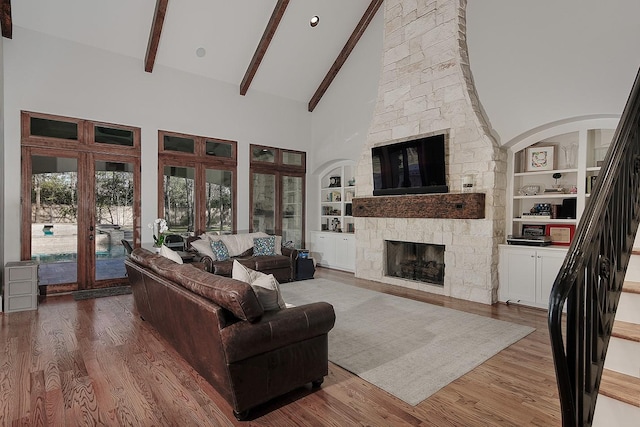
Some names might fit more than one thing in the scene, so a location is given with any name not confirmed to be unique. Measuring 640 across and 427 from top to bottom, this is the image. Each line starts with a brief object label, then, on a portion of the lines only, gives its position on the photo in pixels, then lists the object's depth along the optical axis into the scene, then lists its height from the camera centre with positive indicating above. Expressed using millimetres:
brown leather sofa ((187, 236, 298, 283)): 5762 -965
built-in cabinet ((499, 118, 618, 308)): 4672 +193
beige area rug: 2885 -1366
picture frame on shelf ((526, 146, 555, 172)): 5059 +716
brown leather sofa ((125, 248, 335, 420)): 2234 -885
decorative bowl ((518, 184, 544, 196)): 5215 +270
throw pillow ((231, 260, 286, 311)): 2547 -587
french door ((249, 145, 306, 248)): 7879 +349
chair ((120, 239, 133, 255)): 5652 -622
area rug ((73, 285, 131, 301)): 5402 -1352
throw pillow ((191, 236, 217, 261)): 6016 -685
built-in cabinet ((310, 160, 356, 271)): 7719 -326
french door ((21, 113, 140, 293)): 5383 +47
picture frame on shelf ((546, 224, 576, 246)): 4862 -343
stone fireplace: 5188 +1091
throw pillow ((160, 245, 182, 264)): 3882 -530
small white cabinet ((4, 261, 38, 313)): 4590 -1043
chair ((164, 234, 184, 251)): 6574 -653
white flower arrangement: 6202 -399
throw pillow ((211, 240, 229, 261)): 6066 -741
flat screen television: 5609 +685
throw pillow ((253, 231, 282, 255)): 6970 -689
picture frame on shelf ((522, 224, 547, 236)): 5111 -317
